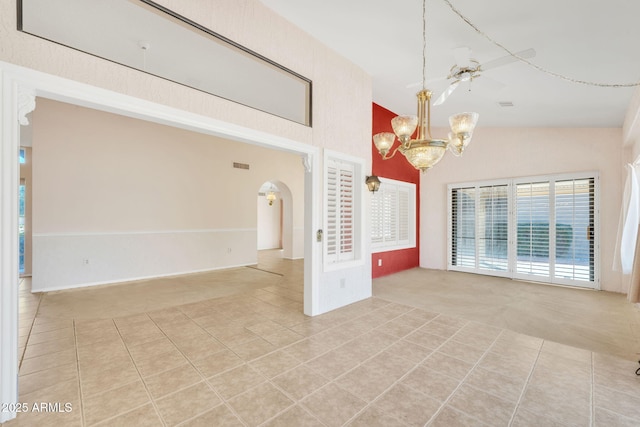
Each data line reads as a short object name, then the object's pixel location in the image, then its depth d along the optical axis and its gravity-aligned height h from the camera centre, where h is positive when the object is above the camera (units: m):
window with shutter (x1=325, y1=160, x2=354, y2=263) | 3.92 +0.00
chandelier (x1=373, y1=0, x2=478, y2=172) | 2.38 +0.72
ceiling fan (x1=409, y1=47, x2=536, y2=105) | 2.53 +1.43
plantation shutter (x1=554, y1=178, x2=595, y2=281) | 5.04 -0.30
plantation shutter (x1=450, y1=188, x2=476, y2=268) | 6.41 -0.35
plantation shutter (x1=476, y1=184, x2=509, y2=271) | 5.94 -0.33
